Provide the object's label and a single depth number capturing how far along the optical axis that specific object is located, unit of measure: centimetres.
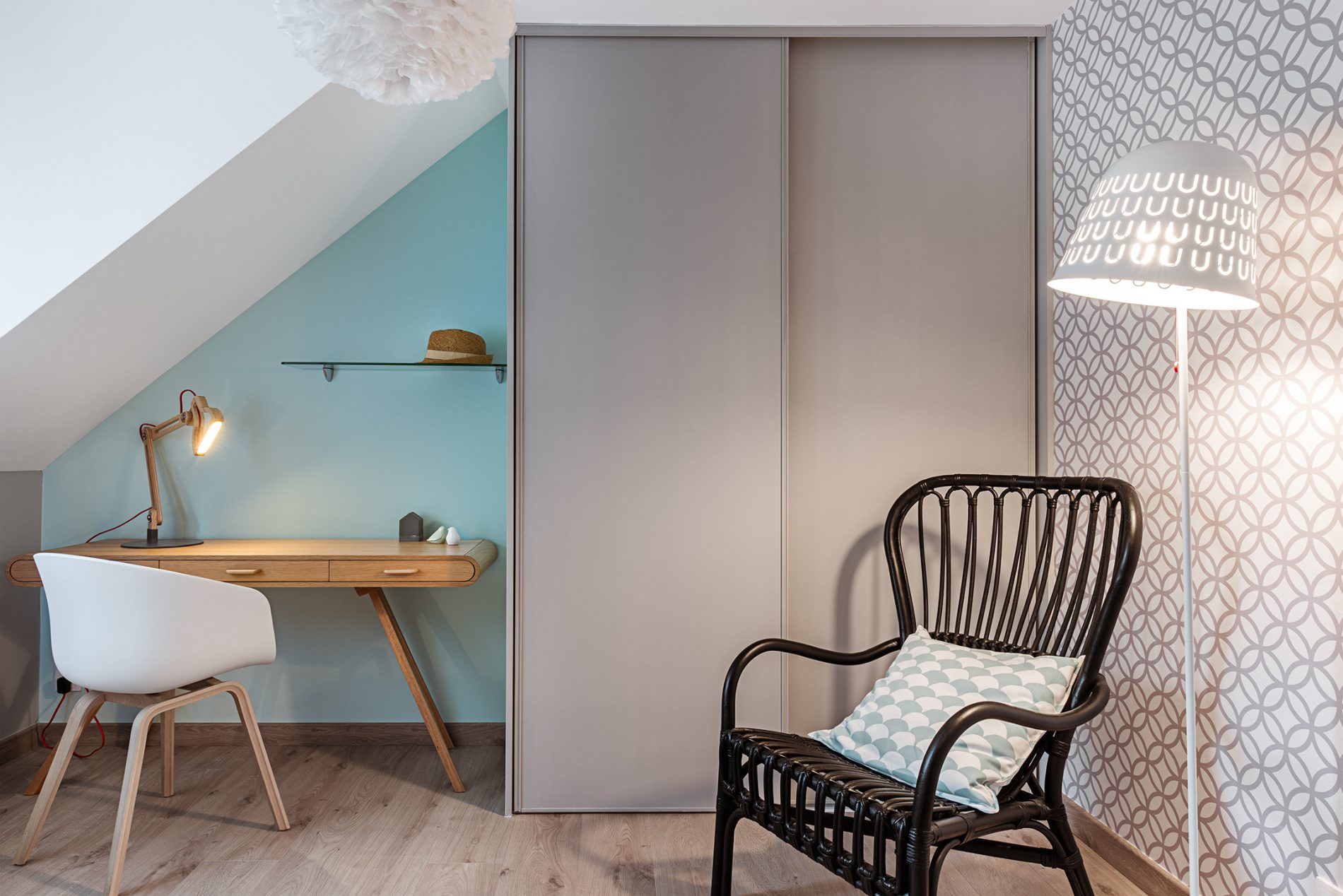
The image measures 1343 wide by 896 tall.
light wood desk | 253
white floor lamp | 138
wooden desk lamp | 283
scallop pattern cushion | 165
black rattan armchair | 152
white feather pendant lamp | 127
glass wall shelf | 299
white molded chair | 205
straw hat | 287
